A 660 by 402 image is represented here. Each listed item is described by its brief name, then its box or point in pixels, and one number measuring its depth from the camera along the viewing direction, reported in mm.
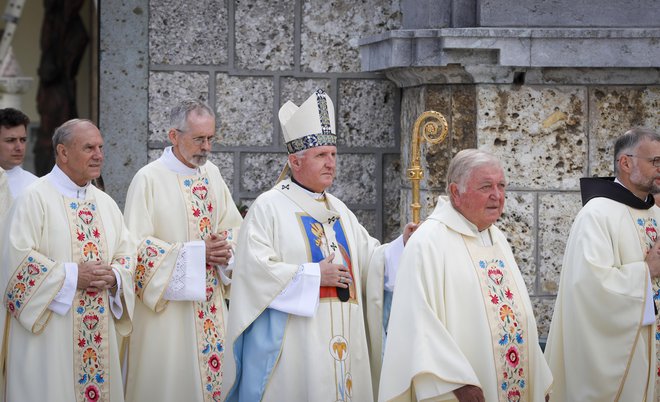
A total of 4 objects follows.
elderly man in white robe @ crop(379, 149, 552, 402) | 9228
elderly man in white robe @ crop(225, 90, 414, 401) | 10301
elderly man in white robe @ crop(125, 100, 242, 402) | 11985
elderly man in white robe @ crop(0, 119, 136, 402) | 11008
